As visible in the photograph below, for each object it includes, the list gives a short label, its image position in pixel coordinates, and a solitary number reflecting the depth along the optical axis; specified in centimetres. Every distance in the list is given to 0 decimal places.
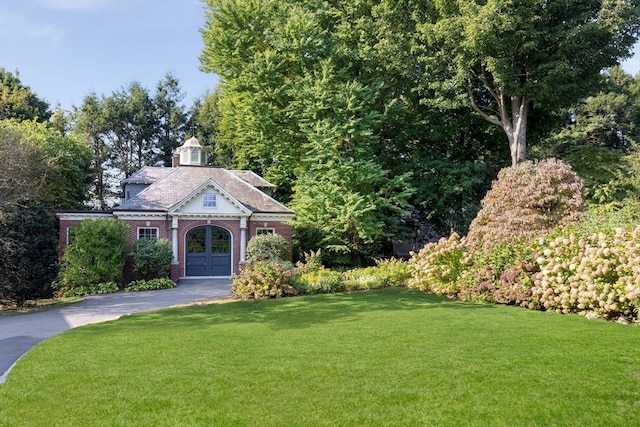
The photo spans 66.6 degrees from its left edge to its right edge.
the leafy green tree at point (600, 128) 2685
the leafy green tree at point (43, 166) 1540
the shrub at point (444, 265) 1468
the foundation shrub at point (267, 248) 2125
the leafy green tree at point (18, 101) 3653
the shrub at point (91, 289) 1803
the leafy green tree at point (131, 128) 4453
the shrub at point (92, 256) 1838
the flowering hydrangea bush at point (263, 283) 1559
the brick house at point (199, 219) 2202
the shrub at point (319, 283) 1634
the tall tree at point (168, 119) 4666
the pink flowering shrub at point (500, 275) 1246
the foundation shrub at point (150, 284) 1938
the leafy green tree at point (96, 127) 4294
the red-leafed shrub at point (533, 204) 1420
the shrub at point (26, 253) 1491
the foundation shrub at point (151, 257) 2039
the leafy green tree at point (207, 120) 4425
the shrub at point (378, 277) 1727
